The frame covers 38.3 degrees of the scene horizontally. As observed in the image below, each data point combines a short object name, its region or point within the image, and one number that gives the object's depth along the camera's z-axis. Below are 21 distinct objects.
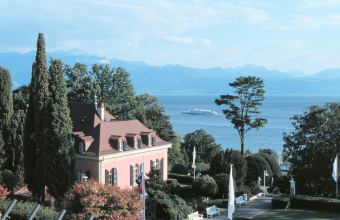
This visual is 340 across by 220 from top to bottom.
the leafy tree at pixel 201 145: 67.00
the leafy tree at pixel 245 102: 56.53
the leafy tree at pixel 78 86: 53.97
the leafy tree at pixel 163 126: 60.23
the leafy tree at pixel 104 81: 55.94
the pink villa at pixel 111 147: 38.00
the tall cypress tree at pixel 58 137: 30.08
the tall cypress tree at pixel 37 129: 30.53
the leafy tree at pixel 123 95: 56.44
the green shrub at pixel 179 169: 51.97
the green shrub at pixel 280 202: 32.62
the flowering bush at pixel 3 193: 24.46
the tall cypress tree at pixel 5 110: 37.72
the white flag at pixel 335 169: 31.42
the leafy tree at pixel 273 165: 46.97
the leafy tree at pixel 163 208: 28.78
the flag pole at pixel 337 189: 34.37
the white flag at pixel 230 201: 22.94
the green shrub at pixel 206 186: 35.97
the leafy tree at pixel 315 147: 35.88
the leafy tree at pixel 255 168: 43.34
